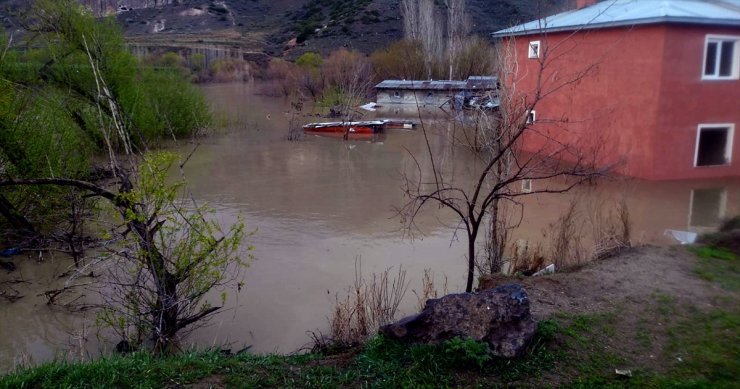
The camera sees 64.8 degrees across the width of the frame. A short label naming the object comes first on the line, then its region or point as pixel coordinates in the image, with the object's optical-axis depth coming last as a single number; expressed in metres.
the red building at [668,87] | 13.91
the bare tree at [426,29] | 37.28
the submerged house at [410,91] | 31.30
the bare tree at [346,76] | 28.20
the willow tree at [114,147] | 6.42
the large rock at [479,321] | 4.61
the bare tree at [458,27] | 30.64
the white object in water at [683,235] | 9.50
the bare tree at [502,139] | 6.77
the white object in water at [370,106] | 35.07
